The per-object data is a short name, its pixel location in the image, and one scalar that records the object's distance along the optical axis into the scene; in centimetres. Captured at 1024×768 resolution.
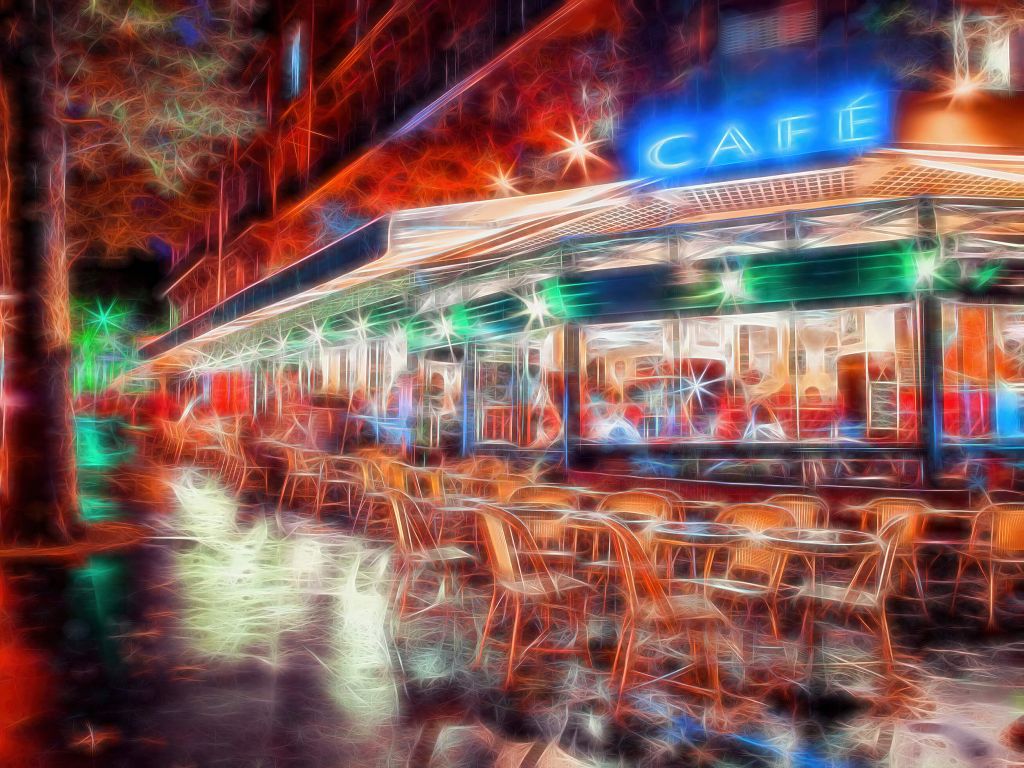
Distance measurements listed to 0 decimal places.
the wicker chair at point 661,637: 359
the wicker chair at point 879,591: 375
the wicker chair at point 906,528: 486
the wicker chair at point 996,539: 467
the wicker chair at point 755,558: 386
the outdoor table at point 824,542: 358
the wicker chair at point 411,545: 466
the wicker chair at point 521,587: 390
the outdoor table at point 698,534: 372
